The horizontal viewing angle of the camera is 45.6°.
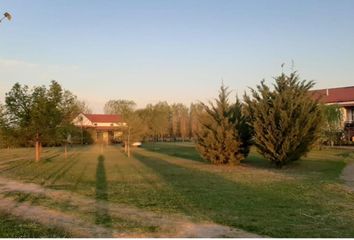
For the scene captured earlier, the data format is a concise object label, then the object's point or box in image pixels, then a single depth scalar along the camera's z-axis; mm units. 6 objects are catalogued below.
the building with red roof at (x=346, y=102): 45375
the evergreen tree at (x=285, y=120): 20859
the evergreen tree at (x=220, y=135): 23125
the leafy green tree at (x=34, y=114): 27312
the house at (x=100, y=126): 68150
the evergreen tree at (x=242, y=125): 23594
